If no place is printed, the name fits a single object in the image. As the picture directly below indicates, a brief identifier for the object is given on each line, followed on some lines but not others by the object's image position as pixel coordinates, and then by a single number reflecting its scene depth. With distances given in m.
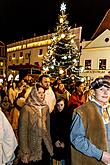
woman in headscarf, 2.08
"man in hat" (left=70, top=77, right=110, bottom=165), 1.29
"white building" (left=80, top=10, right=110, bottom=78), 17.13
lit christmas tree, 9.80
